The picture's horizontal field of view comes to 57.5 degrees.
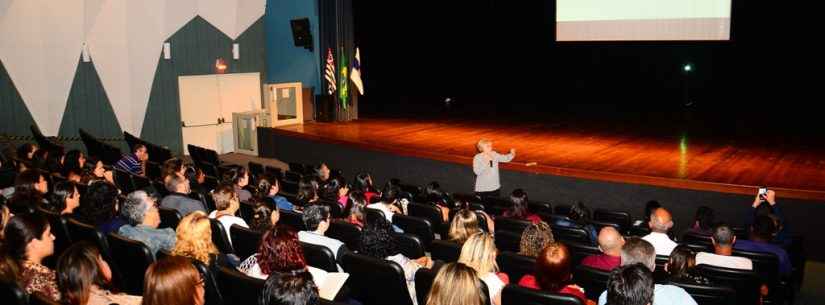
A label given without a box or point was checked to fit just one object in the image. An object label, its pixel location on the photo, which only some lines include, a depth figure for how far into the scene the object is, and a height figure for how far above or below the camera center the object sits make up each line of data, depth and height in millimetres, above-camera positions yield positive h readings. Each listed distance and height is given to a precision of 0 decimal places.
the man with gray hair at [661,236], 5625 -1251
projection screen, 11953 +822
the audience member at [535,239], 4715 -1056
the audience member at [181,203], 6148 -1054
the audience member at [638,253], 4211 -1028
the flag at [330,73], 14945 -9
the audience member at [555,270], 3896 -1039
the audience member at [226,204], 5539 -989
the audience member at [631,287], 3371 -975
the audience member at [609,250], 4695 -1133
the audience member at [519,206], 6531 -1178
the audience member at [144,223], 4852 -986
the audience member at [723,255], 5090 -1289
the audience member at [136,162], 9148 -1062
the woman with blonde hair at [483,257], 3951 -985
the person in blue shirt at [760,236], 5762 -1328
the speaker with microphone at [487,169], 8945 -1179
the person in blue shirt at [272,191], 6816 -1098
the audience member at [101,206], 5375 -940
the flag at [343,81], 15156 -173
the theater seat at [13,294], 3154 -913
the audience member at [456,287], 3207 -921
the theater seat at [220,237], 5250 -1144
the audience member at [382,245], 4500 -1066
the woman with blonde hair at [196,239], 4305 -948
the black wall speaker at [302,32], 15109 +811
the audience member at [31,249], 3828 -915
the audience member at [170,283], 3092 -859
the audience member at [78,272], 3379 -883
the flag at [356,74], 15320 -35
